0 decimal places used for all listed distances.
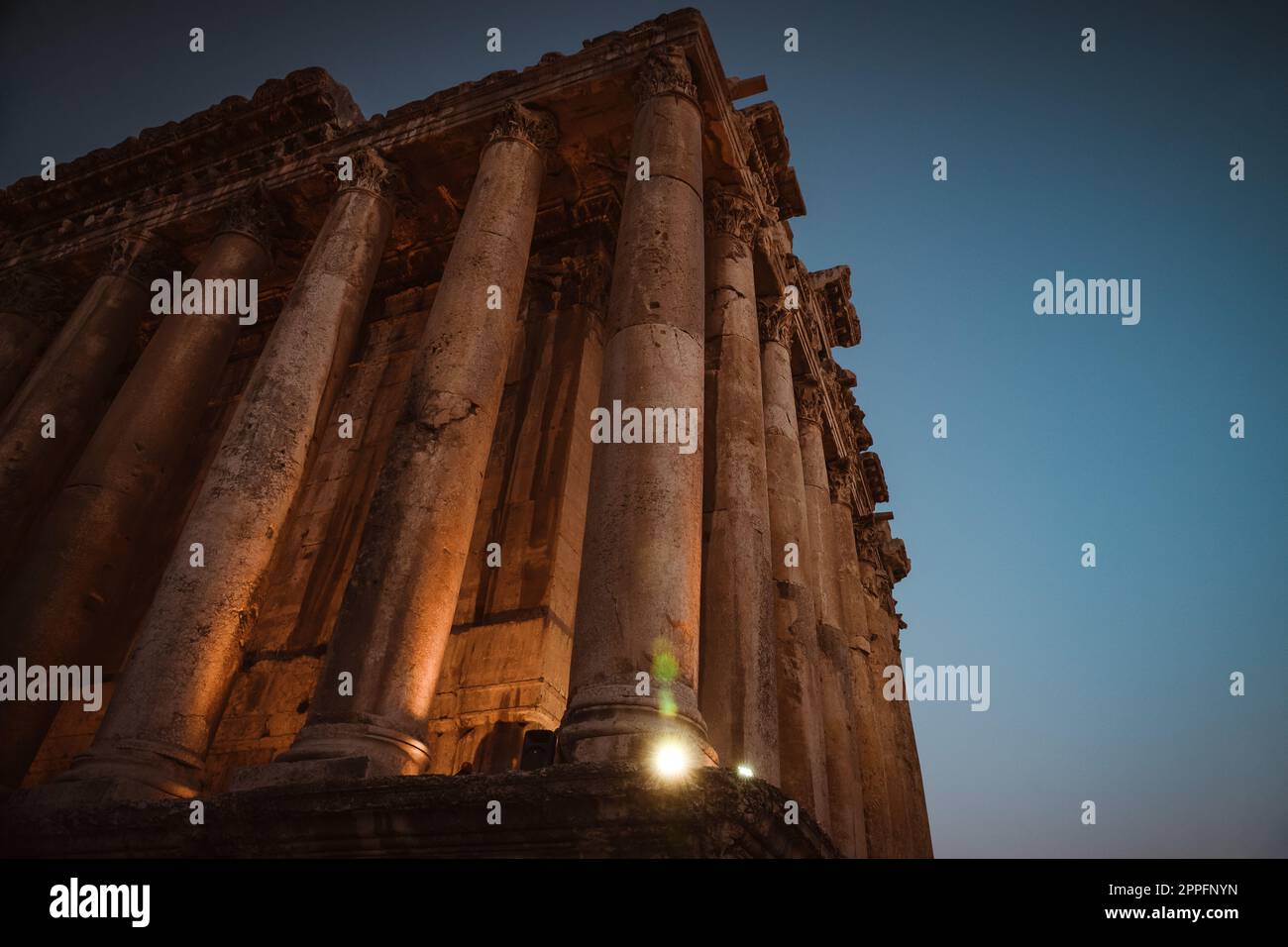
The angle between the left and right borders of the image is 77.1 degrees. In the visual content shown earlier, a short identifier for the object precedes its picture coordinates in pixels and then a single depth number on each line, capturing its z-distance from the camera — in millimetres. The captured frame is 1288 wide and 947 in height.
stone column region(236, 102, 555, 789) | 7715
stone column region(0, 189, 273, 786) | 11836
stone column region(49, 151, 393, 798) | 8594
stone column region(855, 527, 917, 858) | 17562
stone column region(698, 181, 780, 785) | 9766
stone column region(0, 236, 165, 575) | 14109
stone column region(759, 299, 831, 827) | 11688
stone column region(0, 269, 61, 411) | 17156
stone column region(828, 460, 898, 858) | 16156
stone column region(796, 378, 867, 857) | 13359
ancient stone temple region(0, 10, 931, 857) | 7199
